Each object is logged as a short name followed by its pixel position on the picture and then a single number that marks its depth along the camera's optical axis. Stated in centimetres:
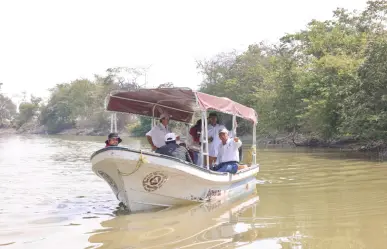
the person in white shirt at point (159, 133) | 986
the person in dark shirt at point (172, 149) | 842
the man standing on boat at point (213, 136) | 1041
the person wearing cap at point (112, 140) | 808
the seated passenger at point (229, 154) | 949
